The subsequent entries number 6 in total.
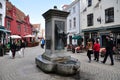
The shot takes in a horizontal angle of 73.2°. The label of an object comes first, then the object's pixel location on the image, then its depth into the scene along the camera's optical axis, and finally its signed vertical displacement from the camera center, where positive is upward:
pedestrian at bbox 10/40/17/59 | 7.07 -0.67
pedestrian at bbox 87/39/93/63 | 5.66 -0.55
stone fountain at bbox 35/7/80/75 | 3.97 +0.01
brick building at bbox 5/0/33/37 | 14.50 +3.73
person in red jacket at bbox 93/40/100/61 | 5.82 -0.57
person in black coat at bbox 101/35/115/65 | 5.05 -0.37
